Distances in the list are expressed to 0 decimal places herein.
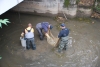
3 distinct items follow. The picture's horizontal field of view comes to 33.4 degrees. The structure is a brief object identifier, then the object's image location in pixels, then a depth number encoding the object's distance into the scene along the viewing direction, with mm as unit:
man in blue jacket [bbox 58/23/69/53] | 8461
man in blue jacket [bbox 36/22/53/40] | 9672
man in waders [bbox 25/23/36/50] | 8847
